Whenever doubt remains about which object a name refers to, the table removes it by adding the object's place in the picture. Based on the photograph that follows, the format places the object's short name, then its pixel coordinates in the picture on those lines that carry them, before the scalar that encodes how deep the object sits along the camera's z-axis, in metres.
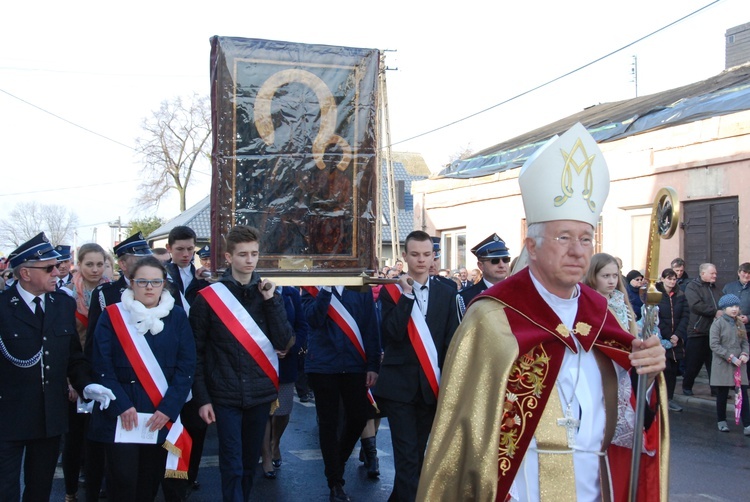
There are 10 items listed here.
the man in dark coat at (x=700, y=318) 10.64
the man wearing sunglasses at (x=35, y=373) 4.77
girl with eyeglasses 4.88
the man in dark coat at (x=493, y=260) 6.58
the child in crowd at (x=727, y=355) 9.17
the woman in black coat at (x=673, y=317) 10.46
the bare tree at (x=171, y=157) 45.47
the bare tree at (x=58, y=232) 70.20
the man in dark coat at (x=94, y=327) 5.77
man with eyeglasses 2.98
